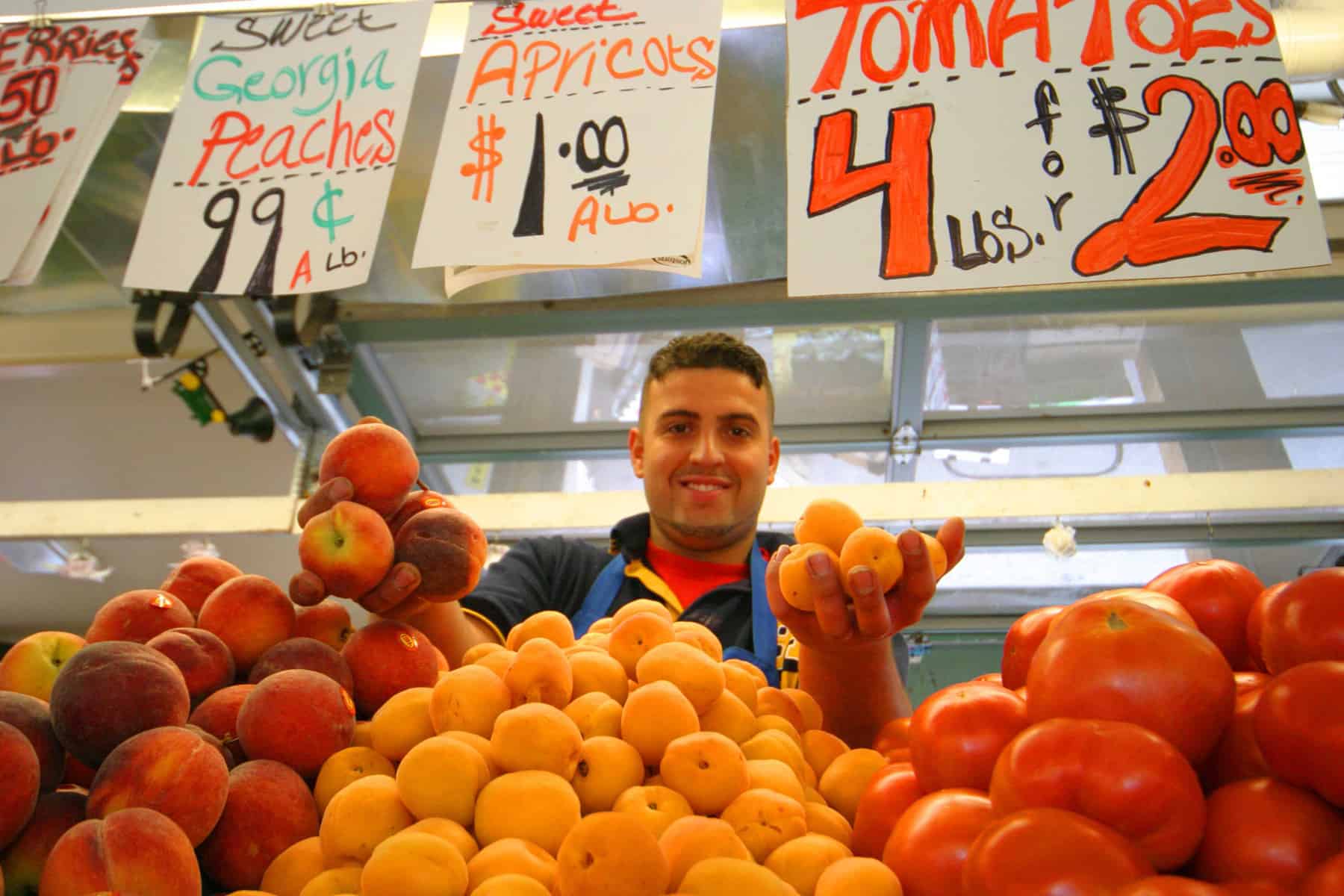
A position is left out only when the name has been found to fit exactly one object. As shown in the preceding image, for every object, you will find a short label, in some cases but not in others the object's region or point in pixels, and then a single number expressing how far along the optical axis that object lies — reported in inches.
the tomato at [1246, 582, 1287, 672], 30.0
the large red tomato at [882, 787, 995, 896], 26.2
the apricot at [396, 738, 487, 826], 29.4
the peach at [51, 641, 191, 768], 29.7
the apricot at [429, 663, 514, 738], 32.7
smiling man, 62.9
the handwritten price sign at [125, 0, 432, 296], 51.3
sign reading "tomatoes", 42.3
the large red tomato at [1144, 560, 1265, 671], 32.4
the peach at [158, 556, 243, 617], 41.5
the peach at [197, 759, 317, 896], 30.1
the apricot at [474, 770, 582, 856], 28.4
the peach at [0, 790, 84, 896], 27.2
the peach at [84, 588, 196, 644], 36.8
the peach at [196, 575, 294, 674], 37.5
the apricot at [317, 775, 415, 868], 29.0
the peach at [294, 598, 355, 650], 39.8
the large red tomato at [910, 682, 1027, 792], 29.3
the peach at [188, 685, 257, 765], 33.6
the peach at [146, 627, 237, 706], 34.8
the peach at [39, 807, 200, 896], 25.2
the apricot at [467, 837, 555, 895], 26.7
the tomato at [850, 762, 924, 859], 31.3
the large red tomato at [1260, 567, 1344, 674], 26.8
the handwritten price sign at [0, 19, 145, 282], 54.8
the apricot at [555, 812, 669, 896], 23.9
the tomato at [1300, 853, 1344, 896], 20.4
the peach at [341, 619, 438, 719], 37.8
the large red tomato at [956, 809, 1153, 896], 21.8
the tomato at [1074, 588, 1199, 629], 29.4
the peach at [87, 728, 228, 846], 28.0
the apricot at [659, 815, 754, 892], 26.5
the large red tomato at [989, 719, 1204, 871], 23.4
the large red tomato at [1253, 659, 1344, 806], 23.5
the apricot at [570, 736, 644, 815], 30.5
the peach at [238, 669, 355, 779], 32.5
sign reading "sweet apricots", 47.8
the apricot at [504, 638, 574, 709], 33.6
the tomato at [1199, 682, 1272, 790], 26.5
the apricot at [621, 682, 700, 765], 31.9
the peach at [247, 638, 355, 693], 35.8
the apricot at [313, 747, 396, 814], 32.3
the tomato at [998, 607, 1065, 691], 34.5
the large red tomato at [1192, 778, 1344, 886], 22.6
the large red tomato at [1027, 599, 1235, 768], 25.7
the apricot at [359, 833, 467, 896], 25.5
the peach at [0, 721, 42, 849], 26.7
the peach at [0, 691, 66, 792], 30.0
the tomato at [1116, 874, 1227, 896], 20.5
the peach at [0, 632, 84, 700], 34.2
